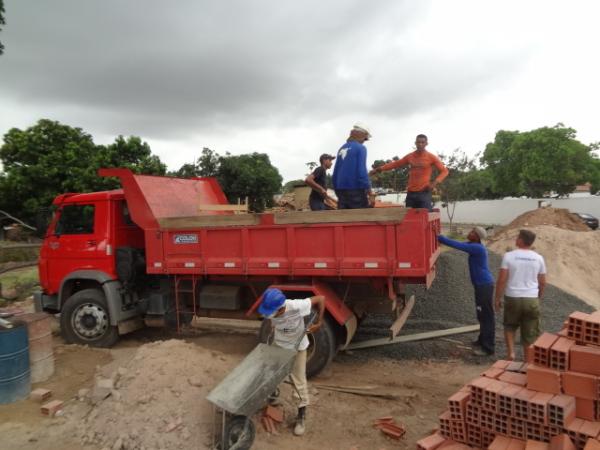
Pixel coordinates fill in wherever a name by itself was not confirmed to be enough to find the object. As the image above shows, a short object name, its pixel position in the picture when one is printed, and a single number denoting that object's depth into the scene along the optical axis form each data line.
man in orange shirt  6.03
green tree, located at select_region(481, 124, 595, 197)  29.22
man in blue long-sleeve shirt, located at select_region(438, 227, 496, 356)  5.54
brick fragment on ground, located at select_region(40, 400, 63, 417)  4.27
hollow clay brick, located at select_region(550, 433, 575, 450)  2.71
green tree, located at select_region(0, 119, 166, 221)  15.86
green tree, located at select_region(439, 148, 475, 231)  21.97
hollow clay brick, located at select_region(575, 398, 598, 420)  2.96
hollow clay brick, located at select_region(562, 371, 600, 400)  2.96
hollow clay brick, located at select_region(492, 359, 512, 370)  3.74
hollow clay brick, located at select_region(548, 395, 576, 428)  2.85
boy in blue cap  3.88
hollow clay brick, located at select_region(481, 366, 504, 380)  3.50
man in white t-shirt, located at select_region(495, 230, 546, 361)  4.86
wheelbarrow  3.35
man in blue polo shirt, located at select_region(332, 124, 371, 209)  5.38
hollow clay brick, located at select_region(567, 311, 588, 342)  3.27
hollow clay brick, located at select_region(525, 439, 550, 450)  2.85
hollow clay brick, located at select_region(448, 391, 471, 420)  3.21
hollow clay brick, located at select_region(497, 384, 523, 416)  3.01
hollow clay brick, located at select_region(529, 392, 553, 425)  2.88
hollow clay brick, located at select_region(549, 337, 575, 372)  3.13
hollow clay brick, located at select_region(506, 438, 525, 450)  2.95
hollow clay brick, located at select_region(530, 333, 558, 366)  3.24
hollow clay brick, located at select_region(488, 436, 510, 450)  2.95
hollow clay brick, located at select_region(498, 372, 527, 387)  3.31
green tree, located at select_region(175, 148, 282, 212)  24.28
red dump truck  4.68
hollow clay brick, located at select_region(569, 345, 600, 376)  3.03
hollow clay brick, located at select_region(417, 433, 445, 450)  3.18
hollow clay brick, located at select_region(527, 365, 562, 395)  3.09
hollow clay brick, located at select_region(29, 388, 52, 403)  4.64
